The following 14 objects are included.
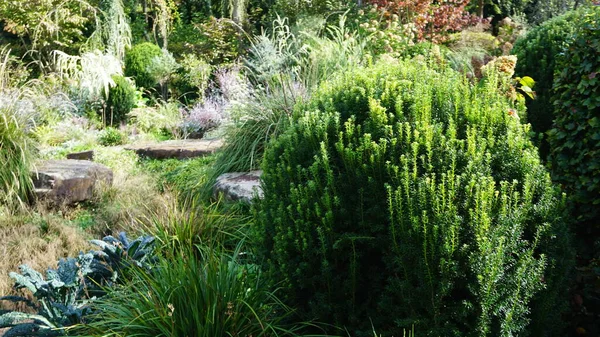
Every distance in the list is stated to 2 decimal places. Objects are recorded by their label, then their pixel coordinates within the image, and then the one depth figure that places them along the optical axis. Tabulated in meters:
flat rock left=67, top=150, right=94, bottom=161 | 8.20
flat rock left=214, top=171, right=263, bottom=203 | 4.82
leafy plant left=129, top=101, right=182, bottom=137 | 10.60
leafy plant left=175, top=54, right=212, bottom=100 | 13.68
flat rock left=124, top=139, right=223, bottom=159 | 7.73
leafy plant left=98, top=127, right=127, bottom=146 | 9.60
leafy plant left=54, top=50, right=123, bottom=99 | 11.25
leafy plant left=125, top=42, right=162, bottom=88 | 14.44
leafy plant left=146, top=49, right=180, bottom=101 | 14.48
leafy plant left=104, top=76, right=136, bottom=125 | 11.33
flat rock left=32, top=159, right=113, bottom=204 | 6.12
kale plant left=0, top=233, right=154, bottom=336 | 2.91
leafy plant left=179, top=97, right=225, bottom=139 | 9.73
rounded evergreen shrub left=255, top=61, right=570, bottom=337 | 2.09
